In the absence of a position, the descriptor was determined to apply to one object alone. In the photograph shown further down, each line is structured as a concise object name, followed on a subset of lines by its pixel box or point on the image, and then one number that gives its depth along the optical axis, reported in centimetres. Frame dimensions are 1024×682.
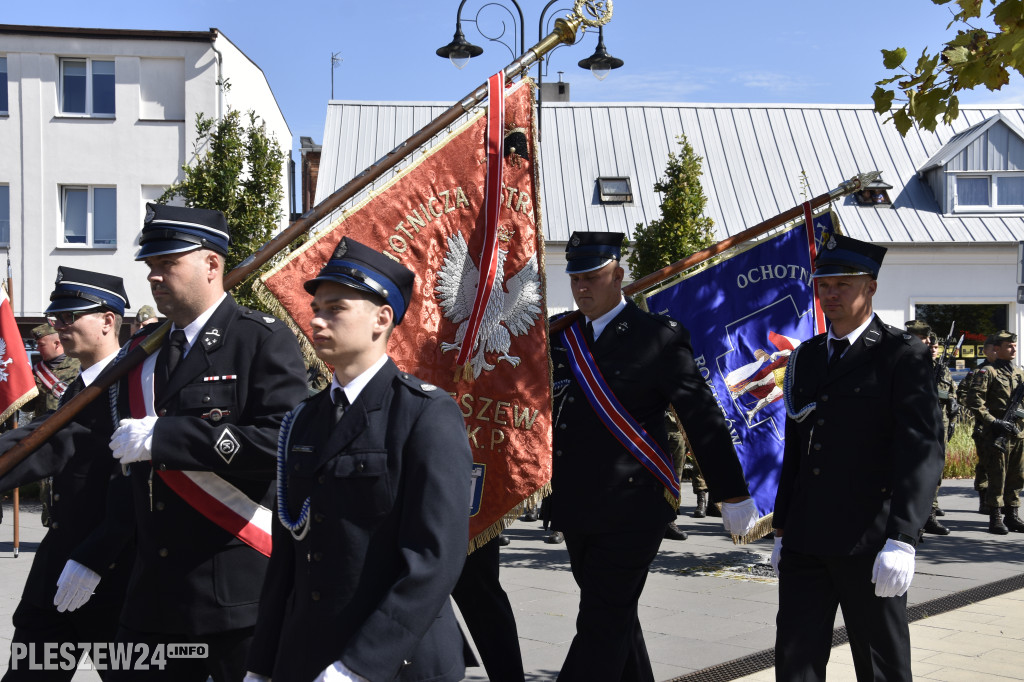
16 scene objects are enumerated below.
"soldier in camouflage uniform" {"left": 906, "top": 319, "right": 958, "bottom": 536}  1116
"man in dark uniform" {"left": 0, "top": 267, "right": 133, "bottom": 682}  391
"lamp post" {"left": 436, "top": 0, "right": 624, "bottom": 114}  1409
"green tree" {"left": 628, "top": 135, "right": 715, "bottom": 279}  1466
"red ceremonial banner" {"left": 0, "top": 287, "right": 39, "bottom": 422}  897
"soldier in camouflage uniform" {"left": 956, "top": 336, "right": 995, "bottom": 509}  1177
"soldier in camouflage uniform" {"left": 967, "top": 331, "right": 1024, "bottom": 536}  1155
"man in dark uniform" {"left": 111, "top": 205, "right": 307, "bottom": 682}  346
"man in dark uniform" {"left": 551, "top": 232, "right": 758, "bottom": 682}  449
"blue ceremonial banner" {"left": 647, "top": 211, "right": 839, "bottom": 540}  653
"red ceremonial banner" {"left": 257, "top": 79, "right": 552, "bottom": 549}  451
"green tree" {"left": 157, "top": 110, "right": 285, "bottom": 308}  1323
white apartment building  2197
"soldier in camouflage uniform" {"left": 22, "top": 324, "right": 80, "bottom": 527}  980
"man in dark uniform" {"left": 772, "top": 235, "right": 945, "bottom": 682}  416
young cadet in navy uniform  262
